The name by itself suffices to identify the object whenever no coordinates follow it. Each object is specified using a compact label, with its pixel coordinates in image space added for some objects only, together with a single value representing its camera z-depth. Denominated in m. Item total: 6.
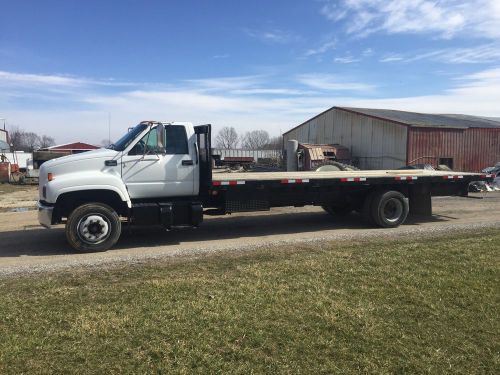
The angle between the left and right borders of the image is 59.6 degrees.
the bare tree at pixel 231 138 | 111.56
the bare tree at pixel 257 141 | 111.13
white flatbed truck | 7.84
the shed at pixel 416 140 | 31.00
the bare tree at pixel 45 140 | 112.63
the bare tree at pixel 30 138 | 128.50
